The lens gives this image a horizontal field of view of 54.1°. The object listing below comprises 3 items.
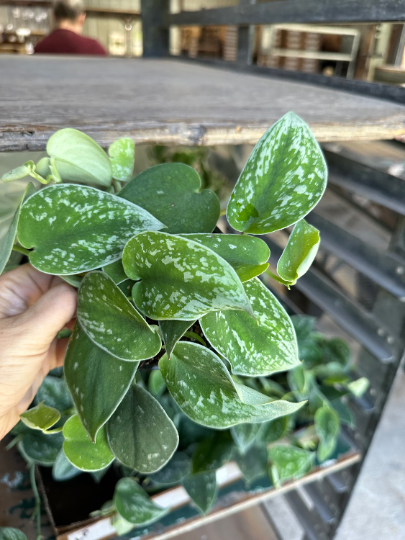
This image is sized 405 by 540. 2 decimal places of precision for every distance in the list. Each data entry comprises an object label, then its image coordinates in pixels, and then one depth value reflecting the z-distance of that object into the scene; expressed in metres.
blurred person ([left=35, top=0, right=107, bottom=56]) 1.79
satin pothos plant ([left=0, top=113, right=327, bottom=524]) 0.27
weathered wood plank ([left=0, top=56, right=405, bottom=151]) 0.34
